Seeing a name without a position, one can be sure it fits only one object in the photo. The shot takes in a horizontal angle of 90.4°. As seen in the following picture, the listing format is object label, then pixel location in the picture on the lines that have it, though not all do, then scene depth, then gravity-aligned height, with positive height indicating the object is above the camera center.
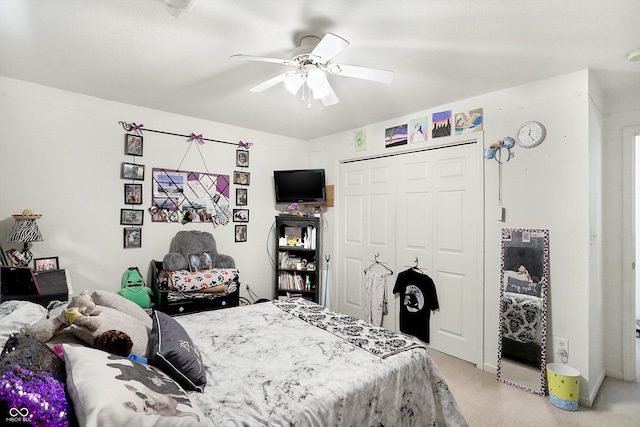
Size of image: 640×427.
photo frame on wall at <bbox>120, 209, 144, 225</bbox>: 3.35 +0.01
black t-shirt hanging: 3.41 -0.89
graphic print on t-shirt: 3.48 -0.88
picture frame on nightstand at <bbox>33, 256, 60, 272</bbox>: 2.81 -0.43
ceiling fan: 1.84 +0.99
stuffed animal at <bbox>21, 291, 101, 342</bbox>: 1.37 -0.47
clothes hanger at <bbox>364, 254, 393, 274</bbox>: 3.80 -0.58
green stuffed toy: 3.15 -0.73
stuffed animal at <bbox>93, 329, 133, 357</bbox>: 1.32 -0.53
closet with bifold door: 3.10 -0.11
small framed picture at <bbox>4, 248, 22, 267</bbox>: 2.60 -0.36
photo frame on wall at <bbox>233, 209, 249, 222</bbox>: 4.16 +0.04
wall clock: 2.65 +0.73
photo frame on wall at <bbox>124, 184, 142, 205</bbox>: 3.37 +0.24
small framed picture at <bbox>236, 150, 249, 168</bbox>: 4.19 +0.79
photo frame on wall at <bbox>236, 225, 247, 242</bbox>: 4.17 -0.20
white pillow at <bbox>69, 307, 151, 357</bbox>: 1.38 -0.52
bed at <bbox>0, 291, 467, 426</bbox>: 1.02 -0.76
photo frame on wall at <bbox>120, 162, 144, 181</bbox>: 3.34 +0.49
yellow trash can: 2.31 -1.23
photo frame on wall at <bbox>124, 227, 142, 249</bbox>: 3.36 -0.22
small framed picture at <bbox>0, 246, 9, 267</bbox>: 2.61 -0.36
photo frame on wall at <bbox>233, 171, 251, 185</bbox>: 4.16 +0.53
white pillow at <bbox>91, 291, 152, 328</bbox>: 1.75 -0.49
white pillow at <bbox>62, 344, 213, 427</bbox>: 0.91 -0.56
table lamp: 2.56 -0.12
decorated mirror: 2.60 -0.75
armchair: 3.23 -0.62
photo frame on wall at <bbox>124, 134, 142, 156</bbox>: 3.36 +0.77
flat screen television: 4.36 +0.45
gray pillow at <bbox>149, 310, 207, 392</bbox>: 1.39 -0.64
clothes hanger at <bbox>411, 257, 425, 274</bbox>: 3.51 -0.54
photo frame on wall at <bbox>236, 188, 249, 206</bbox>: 4.18 +0.29
